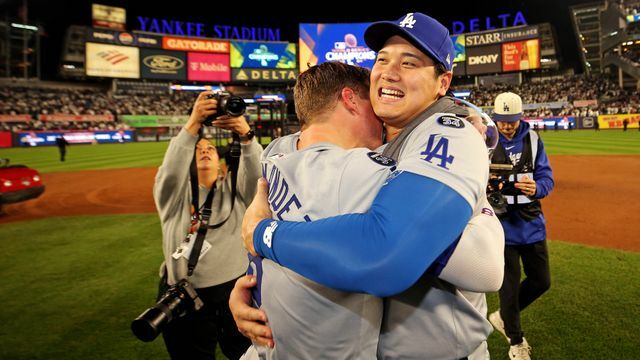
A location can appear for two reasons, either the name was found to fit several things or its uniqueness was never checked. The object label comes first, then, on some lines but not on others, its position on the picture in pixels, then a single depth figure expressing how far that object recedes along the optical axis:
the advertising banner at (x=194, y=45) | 64.12
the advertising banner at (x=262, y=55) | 68.00
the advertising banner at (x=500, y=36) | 62.84
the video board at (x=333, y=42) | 59.06
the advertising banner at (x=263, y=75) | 68.00
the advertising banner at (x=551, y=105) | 52.26
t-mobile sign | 65.62
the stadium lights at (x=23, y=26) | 61.28
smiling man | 1.17
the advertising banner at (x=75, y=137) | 38.44
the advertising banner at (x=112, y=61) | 57.44
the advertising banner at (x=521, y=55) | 62.59
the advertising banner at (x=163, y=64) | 62.12
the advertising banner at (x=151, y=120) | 50.91
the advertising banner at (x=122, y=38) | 57.91
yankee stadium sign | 66.69
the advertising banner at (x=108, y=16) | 62.06
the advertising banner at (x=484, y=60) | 64.62
